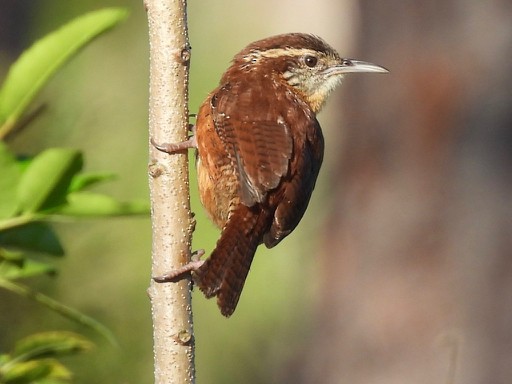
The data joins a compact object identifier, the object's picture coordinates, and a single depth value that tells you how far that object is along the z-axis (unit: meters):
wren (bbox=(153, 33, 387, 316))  5.58
